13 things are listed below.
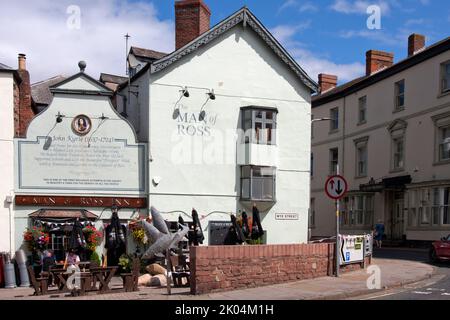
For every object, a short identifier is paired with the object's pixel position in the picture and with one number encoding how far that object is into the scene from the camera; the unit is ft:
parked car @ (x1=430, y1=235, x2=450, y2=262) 65.26
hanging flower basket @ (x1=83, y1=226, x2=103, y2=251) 60.64
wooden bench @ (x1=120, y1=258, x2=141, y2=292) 44.73
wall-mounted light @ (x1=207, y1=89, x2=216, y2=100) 69.62
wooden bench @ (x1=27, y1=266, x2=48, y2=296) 44.62
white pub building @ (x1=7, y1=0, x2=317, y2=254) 62.13
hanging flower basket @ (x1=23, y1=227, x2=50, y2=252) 57.72
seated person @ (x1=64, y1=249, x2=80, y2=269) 52.85
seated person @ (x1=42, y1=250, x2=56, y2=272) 54.03
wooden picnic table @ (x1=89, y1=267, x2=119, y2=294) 44.06
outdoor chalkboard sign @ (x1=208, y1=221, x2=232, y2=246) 68.18
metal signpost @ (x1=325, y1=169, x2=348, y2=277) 48.06
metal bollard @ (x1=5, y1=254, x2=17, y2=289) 54.19
